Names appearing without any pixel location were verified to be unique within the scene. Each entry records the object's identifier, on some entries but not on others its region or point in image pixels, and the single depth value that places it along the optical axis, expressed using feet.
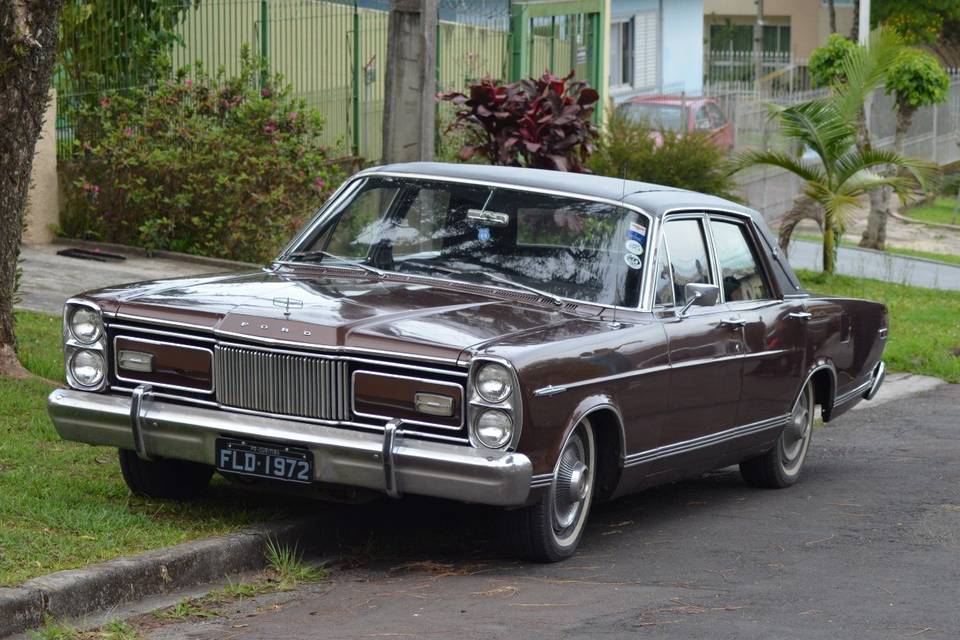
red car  90.02
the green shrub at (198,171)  50.14
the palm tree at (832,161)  60.39
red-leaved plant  47.09
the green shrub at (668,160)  59.93
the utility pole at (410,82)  35.65
